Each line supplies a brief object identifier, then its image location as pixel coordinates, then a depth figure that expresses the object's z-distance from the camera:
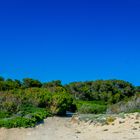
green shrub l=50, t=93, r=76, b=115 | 11.14
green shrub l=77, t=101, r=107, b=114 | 12.63
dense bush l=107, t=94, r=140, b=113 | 11.97
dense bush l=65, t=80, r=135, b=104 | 22.10
